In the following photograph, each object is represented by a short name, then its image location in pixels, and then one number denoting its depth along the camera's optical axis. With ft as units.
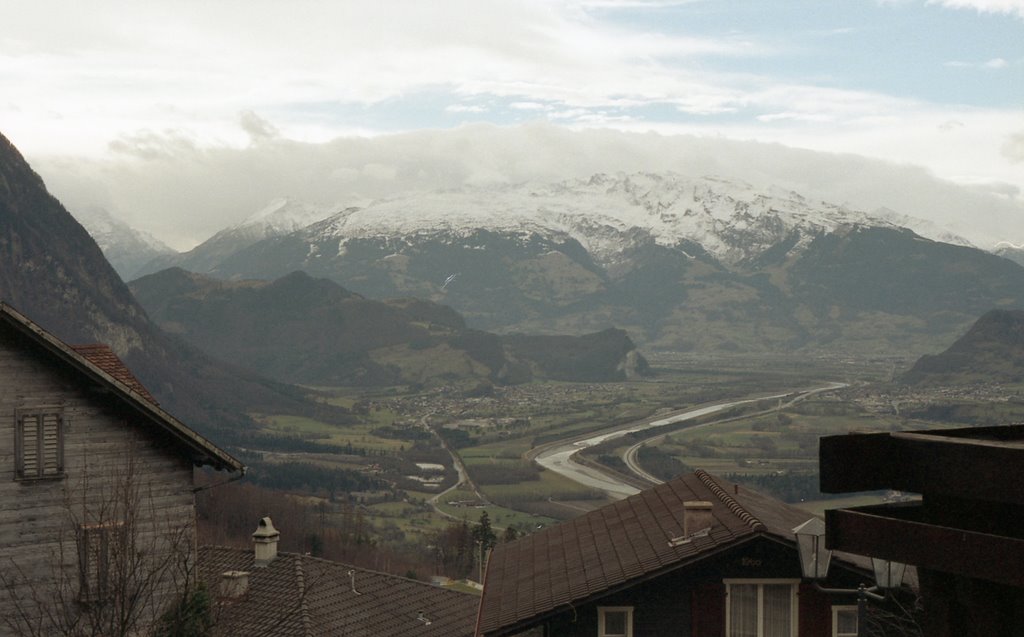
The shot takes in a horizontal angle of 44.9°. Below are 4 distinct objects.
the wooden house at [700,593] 68.44
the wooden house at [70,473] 64.28
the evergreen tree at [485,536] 301.43
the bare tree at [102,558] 60.08
